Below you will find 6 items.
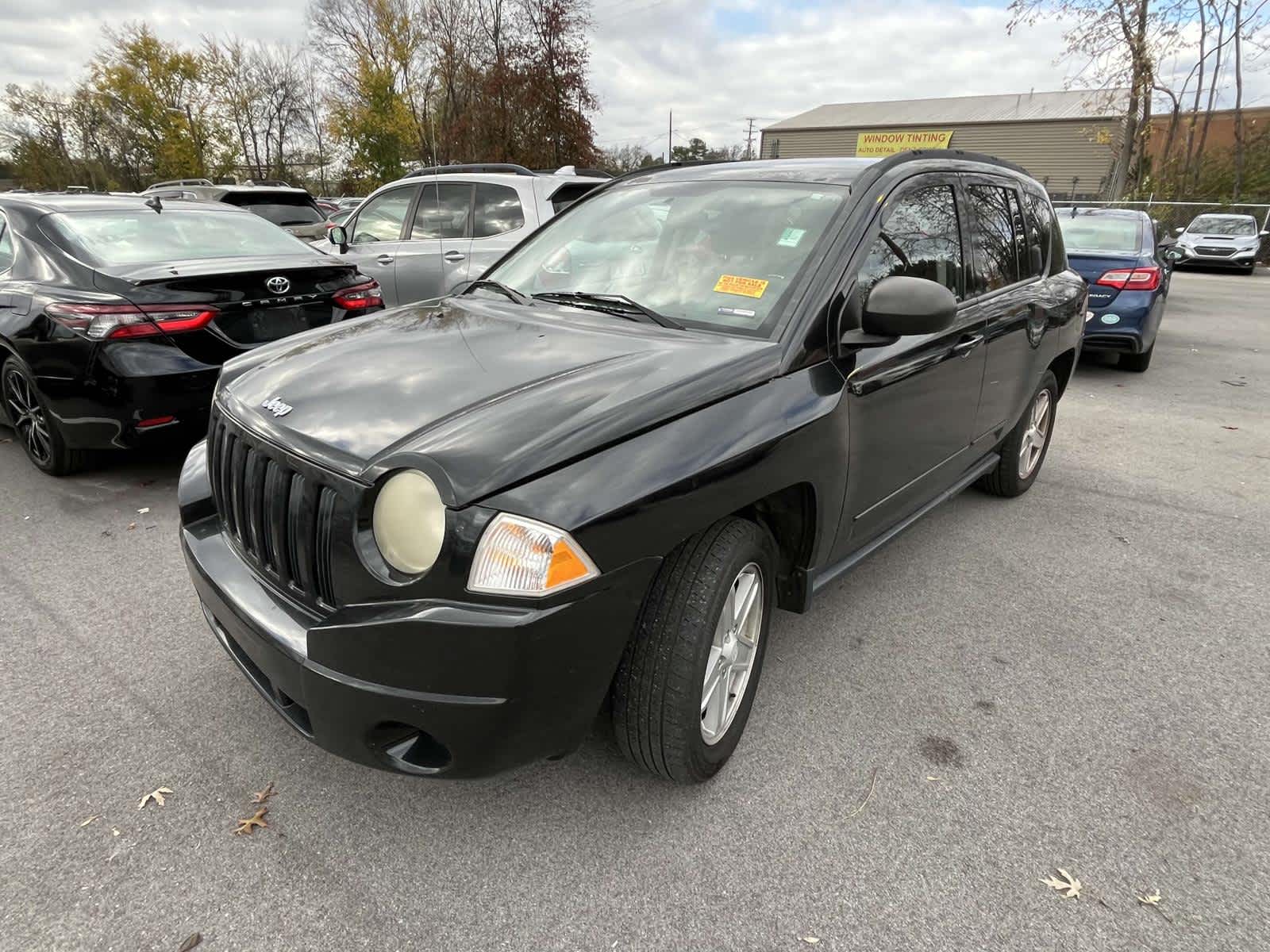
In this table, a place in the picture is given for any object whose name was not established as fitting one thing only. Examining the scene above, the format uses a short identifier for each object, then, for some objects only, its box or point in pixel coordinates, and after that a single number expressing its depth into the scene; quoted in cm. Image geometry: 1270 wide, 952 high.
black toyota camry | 408
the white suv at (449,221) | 703
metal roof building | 5184
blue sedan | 766
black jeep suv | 168
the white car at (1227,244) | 2133
